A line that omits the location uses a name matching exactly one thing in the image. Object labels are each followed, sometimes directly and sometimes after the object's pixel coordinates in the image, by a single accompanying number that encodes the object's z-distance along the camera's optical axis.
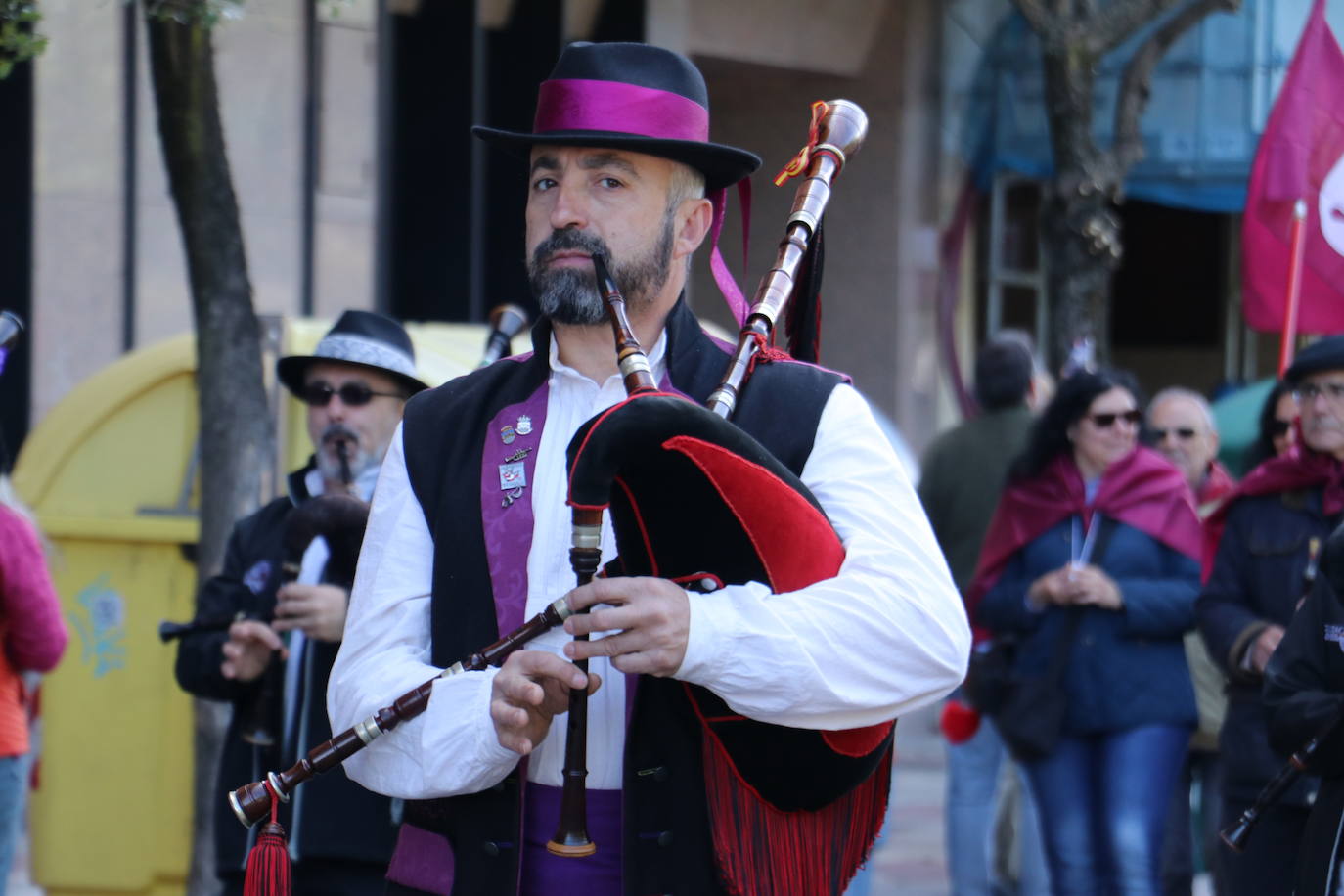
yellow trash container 11.51
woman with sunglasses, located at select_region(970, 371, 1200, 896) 11.11
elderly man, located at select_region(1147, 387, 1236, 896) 11.70
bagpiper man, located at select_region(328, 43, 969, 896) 5.14
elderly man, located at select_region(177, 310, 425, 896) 8.31
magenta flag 11.93
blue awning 25.64
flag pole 11.45
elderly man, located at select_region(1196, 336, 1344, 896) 9.84
